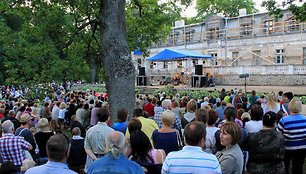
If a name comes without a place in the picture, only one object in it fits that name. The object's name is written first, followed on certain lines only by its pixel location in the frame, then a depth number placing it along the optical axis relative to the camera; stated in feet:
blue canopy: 87.35
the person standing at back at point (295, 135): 17.83
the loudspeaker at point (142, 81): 115.92
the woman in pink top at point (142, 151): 12.50
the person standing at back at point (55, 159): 10.07
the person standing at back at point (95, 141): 17.43
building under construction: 101.50
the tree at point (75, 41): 30.22
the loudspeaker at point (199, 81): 95.66
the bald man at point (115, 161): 10.31
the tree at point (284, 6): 36.25
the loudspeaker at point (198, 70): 97.14
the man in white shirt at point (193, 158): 10.05
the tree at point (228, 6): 173.68
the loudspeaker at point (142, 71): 117.29
